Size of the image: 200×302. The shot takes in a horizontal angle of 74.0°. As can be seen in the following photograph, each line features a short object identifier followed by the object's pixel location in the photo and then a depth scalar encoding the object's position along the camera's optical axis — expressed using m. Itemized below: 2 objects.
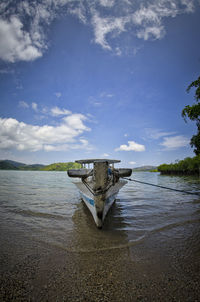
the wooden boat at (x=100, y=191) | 4.41
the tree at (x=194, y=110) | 9.25
